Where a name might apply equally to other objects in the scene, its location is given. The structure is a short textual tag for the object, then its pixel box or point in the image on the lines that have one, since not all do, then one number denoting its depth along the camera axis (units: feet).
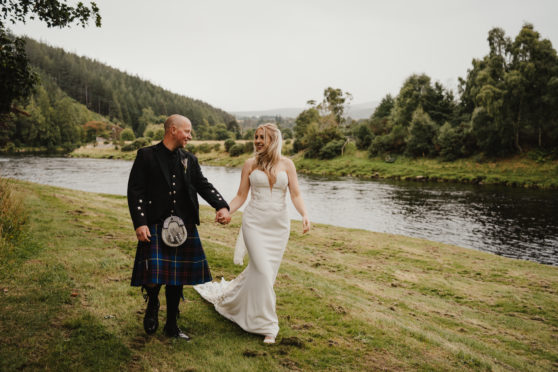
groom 12.46
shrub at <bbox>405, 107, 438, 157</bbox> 159.84
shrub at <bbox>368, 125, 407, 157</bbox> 174.15
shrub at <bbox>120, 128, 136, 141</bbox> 364.89
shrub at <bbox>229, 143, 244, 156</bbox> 245.86
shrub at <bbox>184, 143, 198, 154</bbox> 271.59
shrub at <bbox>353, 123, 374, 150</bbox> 190.08
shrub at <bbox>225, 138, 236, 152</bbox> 256.11
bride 14.29
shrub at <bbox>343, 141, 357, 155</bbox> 193.88
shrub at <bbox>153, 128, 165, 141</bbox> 376.89
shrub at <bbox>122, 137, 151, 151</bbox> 292.34
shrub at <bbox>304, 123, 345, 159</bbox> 195.28
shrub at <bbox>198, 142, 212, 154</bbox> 274.57
